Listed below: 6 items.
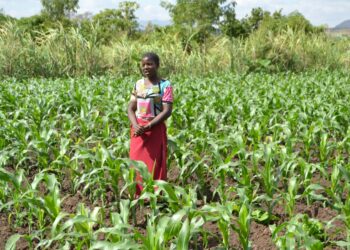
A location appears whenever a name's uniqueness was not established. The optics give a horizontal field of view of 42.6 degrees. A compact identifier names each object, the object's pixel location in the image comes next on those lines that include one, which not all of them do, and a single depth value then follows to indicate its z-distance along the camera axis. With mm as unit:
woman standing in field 3662
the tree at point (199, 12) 34094
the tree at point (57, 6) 47062
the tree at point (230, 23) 30197
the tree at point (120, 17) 40031
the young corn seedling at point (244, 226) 2553
